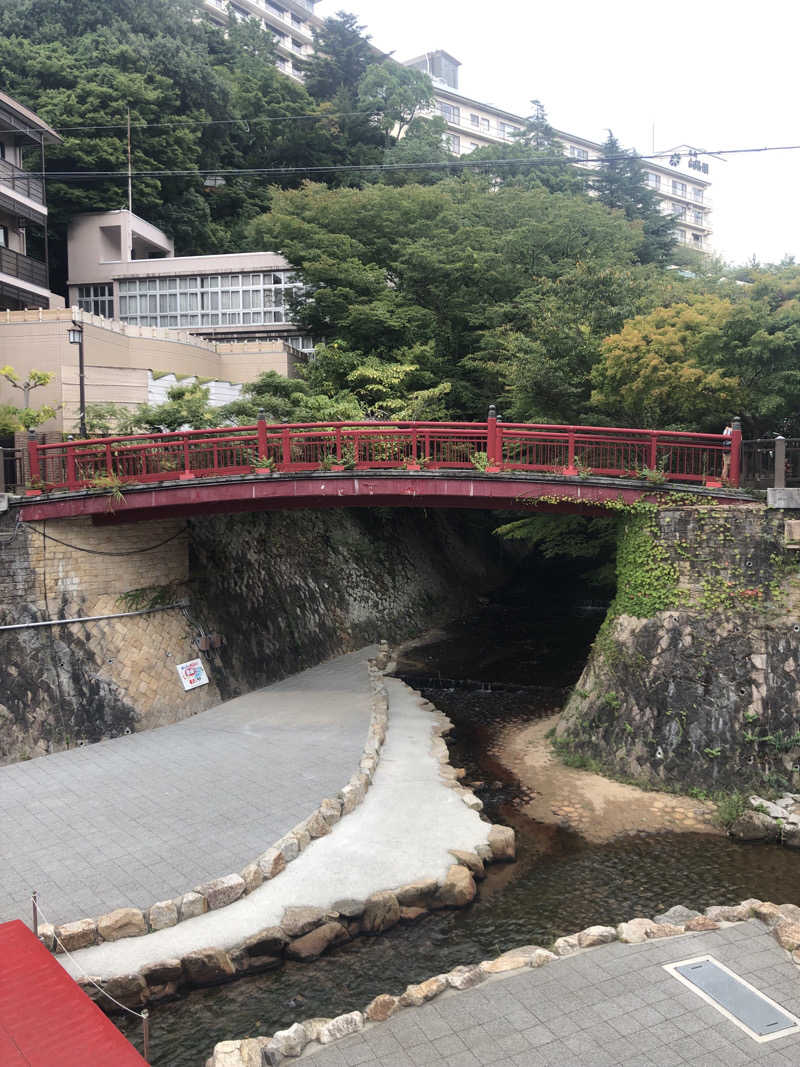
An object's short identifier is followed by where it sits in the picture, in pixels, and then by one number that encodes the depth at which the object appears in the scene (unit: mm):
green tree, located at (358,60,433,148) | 53125
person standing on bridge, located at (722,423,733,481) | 16103
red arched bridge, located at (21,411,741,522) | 16891
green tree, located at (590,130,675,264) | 49812
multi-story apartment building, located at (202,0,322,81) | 68312
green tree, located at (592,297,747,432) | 18141
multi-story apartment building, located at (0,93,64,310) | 32938
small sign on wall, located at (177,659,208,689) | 19281
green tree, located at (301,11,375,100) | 57875
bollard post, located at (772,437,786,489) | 15023
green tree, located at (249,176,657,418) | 29125
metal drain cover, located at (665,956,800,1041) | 7703
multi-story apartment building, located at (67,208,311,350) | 39562
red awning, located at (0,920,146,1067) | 6129
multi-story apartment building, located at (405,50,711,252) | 75875
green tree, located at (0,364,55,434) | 22625
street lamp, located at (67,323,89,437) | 21906
